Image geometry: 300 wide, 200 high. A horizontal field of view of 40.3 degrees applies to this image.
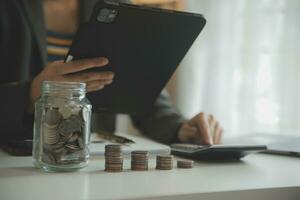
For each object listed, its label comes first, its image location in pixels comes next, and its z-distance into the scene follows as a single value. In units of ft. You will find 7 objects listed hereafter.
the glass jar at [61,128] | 1.82
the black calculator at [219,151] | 2.35
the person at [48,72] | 2.47
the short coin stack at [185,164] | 2.13
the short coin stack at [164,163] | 2.06
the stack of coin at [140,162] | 2.02
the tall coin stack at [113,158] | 1.97
